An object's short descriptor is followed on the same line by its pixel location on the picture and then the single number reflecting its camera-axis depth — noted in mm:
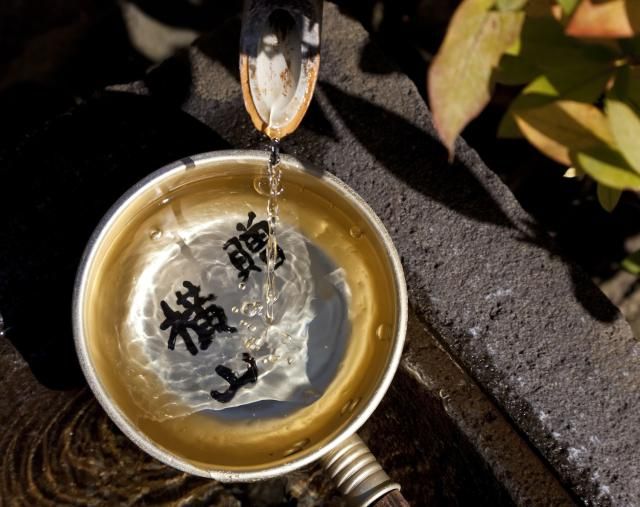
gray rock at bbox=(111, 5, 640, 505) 771
